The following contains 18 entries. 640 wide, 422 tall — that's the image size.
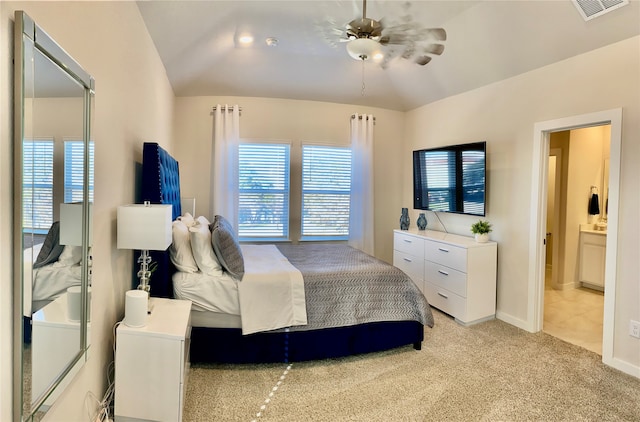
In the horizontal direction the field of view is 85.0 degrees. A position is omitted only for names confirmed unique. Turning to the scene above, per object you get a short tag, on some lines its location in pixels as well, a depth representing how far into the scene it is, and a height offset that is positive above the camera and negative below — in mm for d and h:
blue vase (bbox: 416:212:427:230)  4633 -207
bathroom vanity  4727 -640
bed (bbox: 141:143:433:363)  2508 -799
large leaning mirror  1034 -68
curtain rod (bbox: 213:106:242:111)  4646 +1250
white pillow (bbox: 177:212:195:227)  3166 -183
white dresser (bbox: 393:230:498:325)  3572 -727
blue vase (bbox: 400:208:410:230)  4738 -202
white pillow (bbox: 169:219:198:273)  2562 -395
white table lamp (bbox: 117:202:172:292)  1905 -150
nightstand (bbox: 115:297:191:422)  1811 -905
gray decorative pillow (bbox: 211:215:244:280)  2572 -376
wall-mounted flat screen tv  3842 +344
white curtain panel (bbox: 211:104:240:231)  4613 +522
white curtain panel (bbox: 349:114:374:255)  5066 +321
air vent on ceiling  2490 +1496
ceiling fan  2328 +1202
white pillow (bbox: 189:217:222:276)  2566 -388
